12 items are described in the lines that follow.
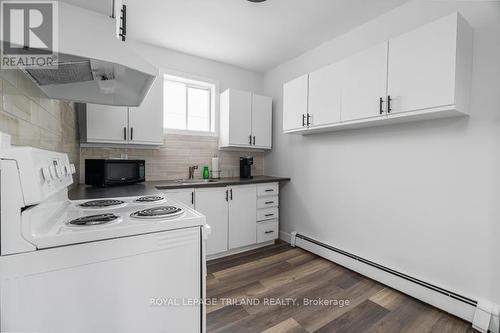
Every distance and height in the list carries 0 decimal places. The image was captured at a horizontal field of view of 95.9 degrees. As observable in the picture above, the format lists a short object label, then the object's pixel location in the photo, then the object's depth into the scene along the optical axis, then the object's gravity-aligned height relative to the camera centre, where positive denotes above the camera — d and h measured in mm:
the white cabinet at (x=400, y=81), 1558 +682
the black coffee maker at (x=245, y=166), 3316 -75
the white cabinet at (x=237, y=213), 2642 -666
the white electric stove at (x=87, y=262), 711 -384
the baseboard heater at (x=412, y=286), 1637 -1062
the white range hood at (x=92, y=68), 892 +478
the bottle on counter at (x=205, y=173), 3160 -178
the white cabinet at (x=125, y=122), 2367 +405
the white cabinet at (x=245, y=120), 3125 +592
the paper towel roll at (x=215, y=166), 3229 -80
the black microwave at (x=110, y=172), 2133 -129
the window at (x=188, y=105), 3107 +801
